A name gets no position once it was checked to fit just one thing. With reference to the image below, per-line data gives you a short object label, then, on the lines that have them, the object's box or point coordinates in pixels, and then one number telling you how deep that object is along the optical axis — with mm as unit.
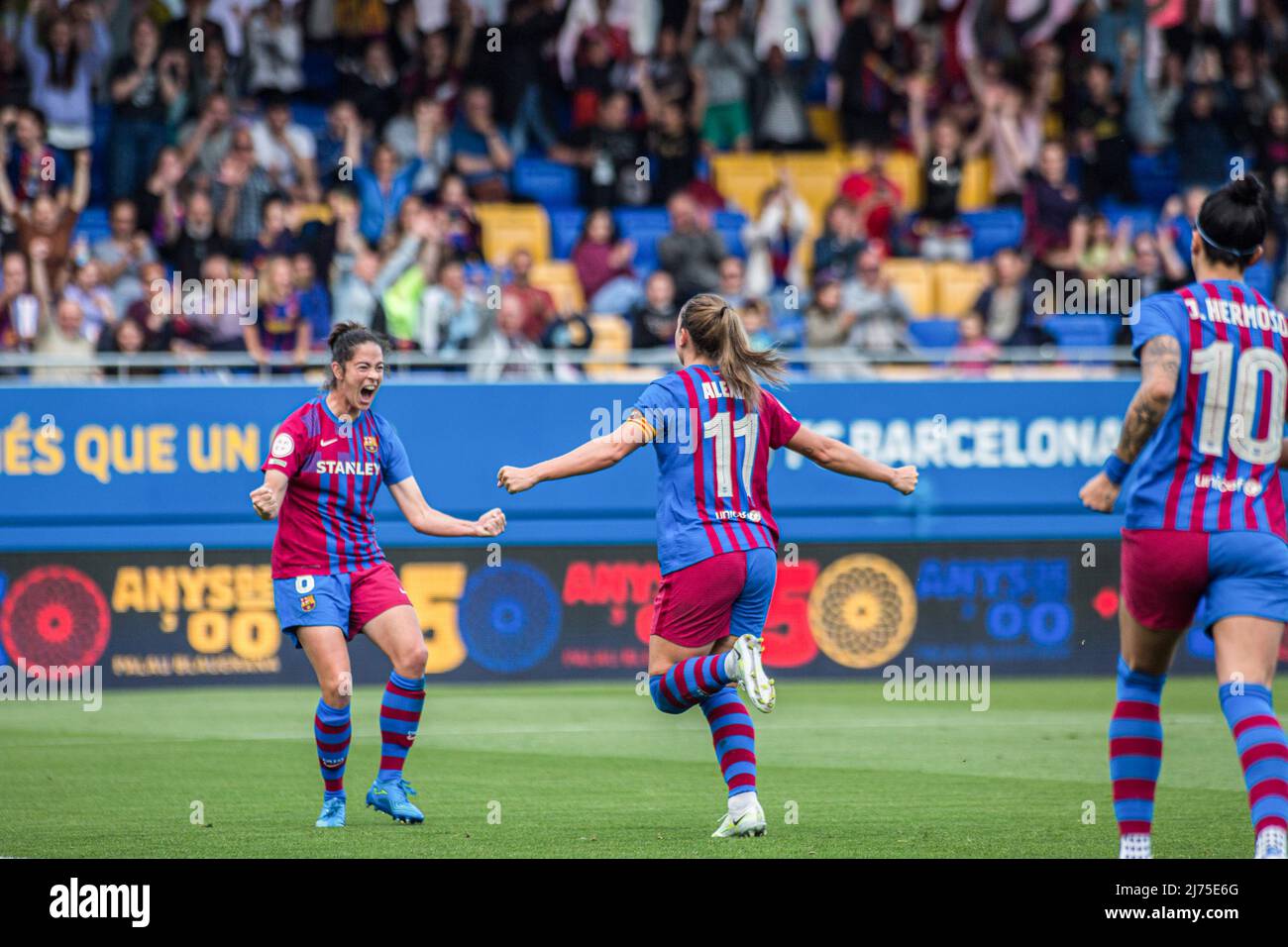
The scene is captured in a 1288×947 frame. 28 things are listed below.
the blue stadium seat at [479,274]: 15414
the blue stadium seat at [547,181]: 18281
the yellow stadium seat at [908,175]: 18812
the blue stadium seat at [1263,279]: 16922
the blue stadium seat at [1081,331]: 16000
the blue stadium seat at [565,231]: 17578
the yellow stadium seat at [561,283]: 16469
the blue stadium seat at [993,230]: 18250
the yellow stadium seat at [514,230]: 17359
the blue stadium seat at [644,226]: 17438
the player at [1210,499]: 6004
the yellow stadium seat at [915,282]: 17172
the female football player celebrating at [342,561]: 8188
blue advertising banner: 13906
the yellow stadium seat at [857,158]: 18688
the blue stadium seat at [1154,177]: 18906
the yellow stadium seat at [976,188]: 18906
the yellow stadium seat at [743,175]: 18797
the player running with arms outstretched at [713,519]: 7477
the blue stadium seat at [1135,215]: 18094
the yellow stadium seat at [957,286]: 17250
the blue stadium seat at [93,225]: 16547
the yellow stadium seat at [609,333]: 16125
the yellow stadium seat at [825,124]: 19672
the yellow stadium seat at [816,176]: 18766
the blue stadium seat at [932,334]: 16609
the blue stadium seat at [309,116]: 18516
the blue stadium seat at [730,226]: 17453
